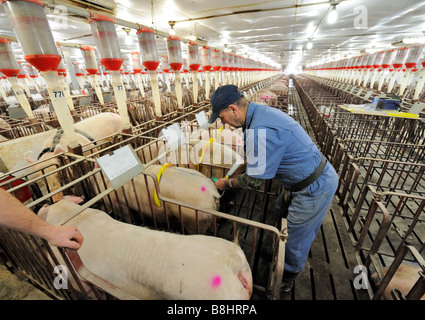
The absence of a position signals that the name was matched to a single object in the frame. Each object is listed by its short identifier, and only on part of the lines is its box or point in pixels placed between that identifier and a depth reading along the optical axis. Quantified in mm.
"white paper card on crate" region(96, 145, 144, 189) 1988
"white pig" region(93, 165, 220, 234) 2699
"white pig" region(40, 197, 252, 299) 1520
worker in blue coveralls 1914
